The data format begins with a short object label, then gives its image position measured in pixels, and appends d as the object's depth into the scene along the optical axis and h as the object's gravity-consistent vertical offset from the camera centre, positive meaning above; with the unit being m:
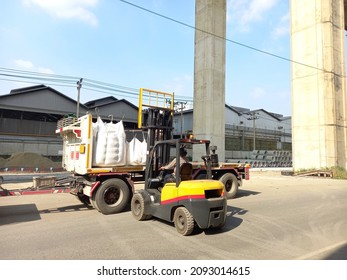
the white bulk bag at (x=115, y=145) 7.77 +0.37
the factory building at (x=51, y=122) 32.78 +5.55
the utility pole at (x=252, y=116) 56.57 +9.92
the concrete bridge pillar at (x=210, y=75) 24.78 +8.16
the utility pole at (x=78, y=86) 31.14 +8.54
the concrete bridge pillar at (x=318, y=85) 21.89 +6.71
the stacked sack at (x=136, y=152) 8.34 +0.17
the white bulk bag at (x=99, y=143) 7.60 +0.40
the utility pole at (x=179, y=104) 43.48 +9.47
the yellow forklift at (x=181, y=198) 5.24 -0.88
